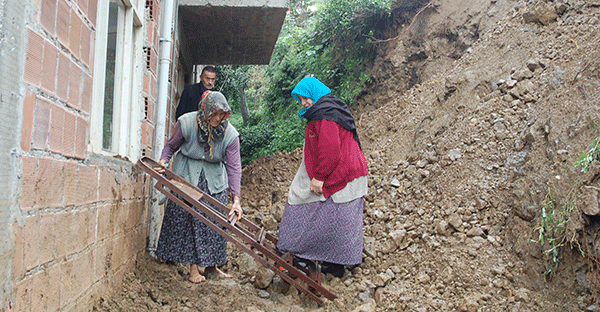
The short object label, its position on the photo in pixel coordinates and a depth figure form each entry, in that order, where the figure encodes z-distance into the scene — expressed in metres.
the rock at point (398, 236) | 4.08
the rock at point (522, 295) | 3.01
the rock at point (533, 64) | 5.21
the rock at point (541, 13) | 6.00
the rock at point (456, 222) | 3.91
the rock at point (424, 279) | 3.58
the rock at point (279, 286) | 3.86
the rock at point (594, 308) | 2.66
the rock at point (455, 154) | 4.79
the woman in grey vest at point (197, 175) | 3.75
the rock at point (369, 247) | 4.06
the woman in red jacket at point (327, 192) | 3.74
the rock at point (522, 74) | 5.20
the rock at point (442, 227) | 3.97
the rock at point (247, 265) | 4.23
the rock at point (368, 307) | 3.29
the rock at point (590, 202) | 2.86
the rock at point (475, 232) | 3.77
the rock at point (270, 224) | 5.34
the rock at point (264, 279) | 3.89
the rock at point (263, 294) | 3.79
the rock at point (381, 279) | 3.68
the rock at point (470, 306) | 3.08
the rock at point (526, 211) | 3.53
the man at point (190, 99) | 5.45
